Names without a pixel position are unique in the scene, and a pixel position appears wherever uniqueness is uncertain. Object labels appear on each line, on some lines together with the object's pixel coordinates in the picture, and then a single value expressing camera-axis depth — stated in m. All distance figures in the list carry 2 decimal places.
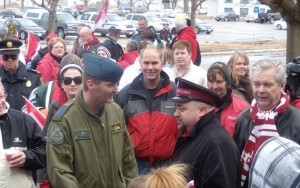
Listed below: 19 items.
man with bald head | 9.81
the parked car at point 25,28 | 35.25
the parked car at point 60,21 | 37.78
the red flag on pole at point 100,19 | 10.91
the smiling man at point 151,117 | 4.89
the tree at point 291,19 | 9.65
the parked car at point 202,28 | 45.91
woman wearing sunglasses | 4.82
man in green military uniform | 3.77
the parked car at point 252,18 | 68.09
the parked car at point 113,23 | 39.00
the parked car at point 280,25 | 53.06
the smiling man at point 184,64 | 6.66
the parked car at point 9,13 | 50.06
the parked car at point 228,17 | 72.56
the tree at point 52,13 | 30.67
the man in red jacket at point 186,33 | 9.23
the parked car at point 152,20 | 44.38
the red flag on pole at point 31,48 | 9.69
